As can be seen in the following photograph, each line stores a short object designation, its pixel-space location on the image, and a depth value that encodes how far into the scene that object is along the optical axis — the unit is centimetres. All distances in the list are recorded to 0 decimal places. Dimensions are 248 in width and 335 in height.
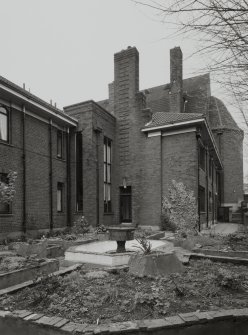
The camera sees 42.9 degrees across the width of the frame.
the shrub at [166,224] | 1859
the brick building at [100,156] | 1532
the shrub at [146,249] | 697
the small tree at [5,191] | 964
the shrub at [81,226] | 1652
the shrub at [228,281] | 541
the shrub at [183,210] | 1581
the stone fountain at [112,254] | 884
